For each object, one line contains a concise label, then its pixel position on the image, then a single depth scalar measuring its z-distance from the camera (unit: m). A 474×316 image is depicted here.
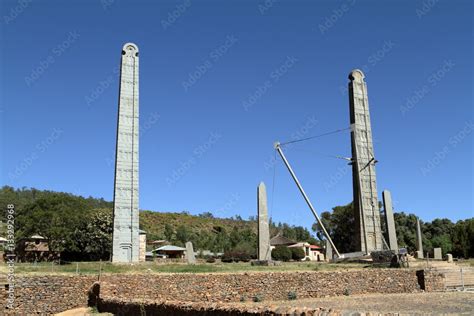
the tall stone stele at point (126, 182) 29.80
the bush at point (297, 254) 52.94
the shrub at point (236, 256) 44.28
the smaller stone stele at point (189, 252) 32.38
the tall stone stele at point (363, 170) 31.86
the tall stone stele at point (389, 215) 32.72
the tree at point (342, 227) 54.06
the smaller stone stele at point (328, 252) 36.21
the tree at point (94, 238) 47.34
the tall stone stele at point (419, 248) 34.05
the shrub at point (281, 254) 47.66
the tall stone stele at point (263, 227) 29.98
